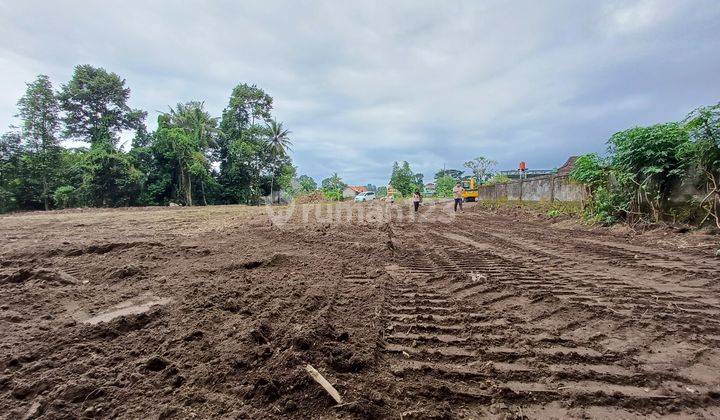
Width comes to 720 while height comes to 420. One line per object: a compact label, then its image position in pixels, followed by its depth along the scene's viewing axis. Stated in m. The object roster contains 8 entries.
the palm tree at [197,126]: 37.72
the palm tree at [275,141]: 43.19
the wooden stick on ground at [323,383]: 1.78
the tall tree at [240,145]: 39.97
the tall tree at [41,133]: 28.92
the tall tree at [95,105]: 32.12
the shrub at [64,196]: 28.25
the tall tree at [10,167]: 27.09
